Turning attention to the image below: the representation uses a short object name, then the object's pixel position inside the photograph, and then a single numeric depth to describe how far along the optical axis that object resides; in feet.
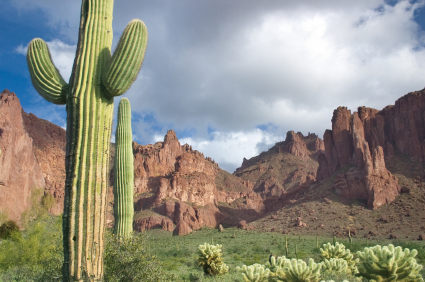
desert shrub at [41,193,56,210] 92.83
